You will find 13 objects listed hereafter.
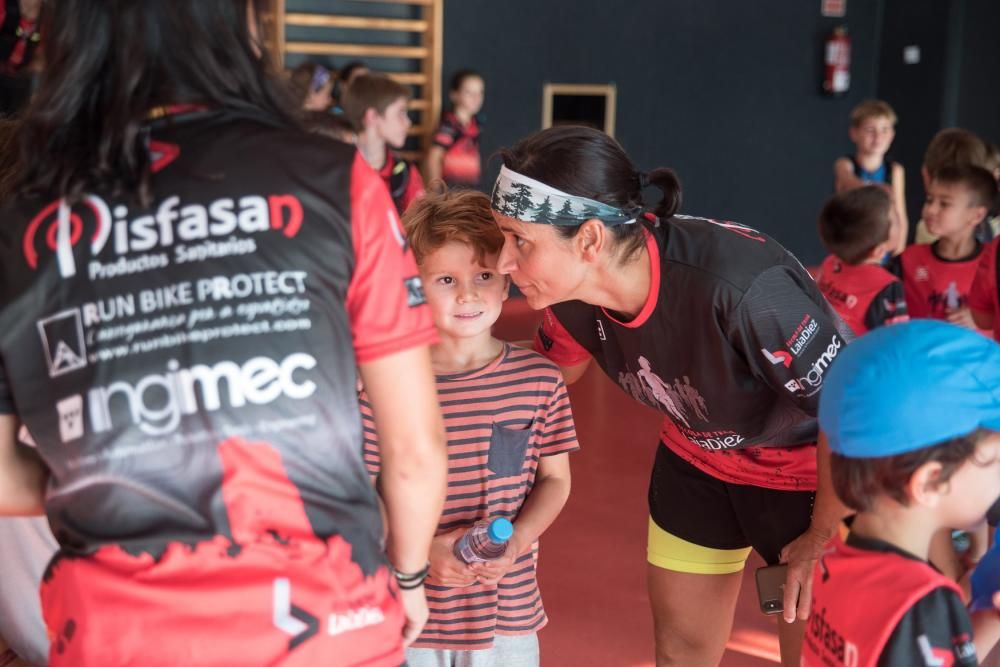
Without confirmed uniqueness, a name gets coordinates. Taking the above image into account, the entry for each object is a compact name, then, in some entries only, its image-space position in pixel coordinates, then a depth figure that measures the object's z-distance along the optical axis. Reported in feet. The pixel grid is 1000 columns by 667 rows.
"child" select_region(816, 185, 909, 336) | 14.10
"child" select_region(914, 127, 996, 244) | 17.79
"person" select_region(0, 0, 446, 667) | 4.06
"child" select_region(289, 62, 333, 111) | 19.94
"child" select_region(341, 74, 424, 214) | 19.11
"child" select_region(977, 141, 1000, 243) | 16.35
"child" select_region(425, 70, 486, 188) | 27.73
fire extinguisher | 35.42
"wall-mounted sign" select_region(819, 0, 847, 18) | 35.65
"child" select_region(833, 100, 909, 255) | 24.09
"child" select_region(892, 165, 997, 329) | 14.96
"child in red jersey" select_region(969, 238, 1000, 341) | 12.16
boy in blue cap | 4.73
